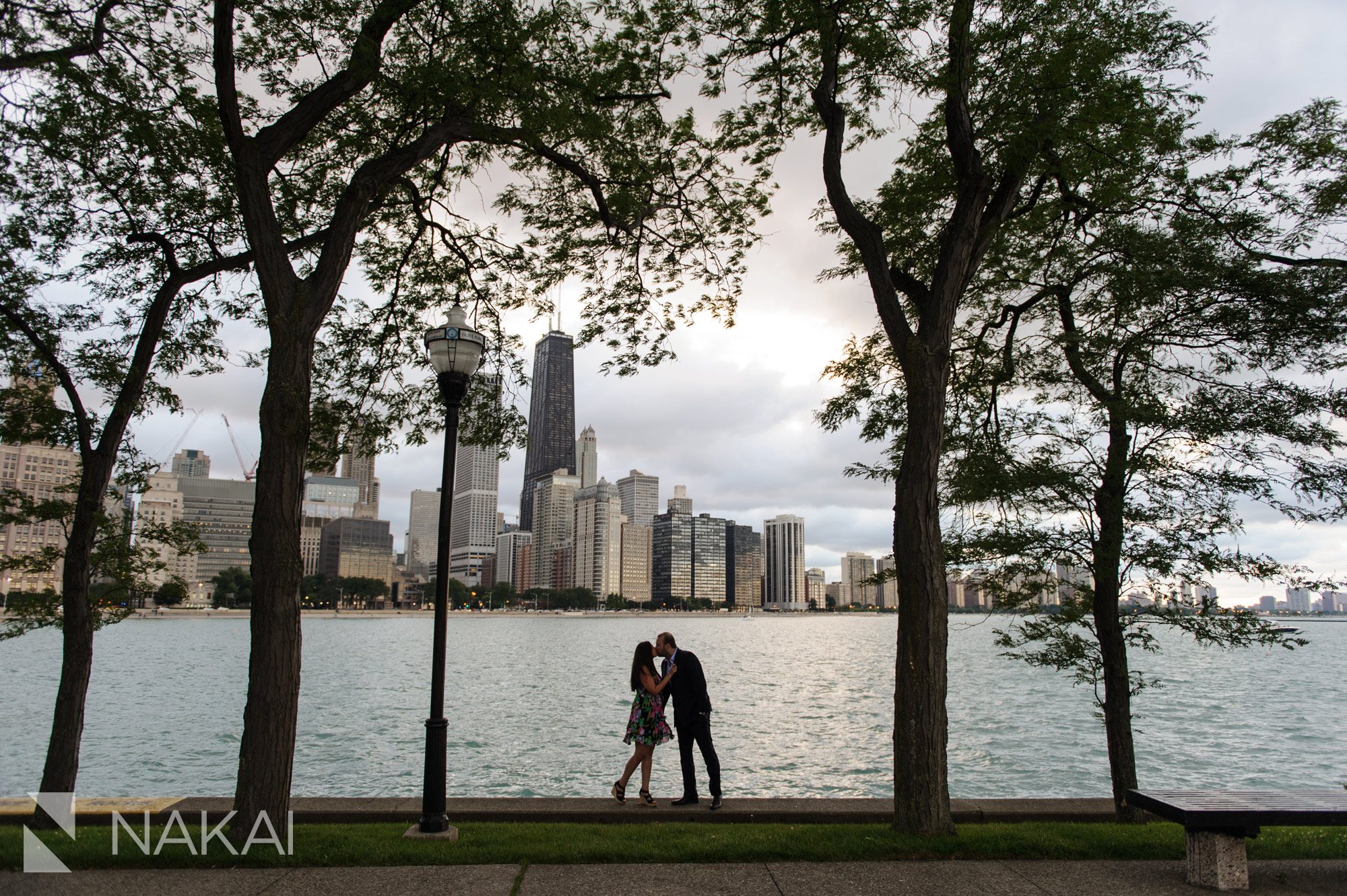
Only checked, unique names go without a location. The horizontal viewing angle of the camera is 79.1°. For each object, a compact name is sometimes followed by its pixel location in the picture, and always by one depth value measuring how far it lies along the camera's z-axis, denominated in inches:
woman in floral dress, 383.2
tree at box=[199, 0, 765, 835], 275.3
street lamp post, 298.8
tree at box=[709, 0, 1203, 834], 290.0
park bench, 222.1
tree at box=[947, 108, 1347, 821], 391.5
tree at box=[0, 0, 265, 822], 351.3
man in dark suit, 378.9
